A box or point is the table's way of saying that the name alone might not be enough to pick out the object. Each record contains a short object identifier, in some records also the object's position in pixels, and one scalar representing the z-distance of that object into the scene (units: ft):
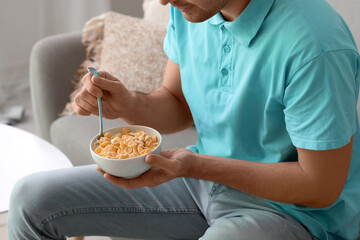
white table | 4.53
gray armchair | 6.12
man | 3.09
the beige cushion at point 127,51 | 6.20
